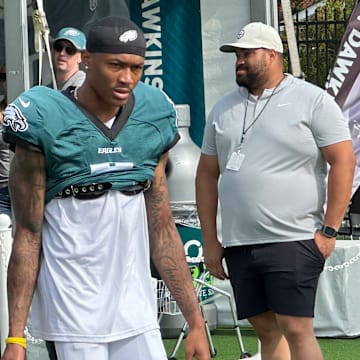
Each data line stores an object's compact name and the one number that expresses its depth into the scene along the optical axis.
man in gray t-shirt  10.40
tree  23.25
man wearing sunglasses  13.50
